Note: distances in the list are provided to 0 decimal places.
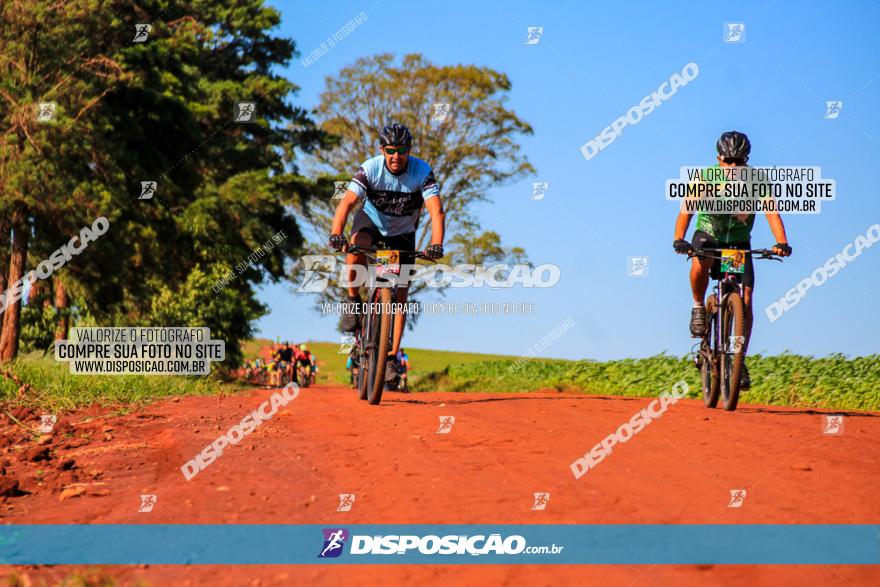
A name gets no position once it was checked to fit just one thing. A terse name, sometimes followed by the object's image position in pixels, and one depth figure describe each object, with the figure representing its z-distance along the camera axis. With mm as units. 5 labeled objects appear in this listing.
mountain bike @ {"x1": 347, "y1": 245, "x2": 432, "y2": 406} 18672
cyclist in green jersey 18609
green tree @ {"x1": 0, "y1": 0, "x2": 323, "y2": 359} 33562
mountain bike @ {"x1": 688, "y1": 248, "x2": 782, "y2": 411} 18516
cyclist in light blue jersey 19125
